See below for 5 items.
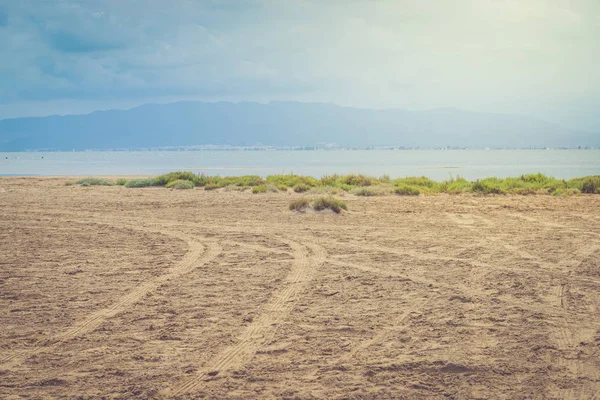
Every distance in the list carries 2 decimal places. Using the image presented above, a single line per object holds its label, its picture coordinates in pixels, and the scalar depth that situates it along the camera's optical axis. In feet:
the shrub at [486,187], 82.84
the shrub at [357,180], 95.76
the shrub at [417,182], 96.17
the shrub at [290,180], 94.38
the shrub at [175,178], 101.91
